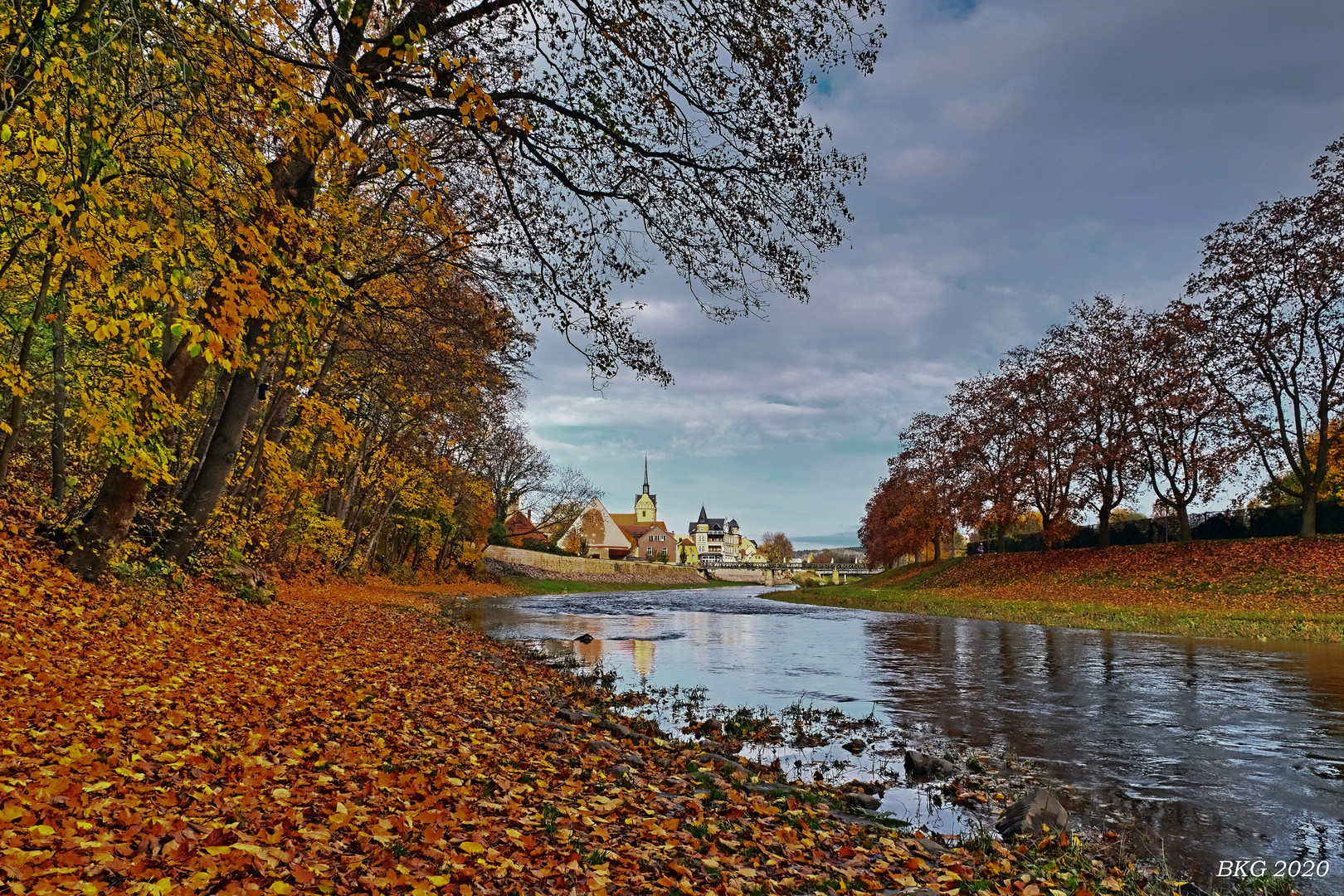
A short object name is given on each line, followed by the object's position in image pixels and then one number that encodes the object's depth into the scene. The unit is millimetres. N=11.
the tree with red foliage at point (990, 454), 43250
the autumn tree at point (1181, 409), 32844
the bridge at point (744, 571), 106806
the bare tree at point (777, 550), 181162
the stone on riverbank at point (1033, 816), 5988
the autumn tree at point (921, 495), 50625
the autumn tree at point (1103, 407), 36500
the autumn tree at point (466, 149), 6625
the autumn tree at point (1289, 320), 29000
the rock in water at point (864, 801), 6730
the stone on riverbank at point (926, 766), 7855
